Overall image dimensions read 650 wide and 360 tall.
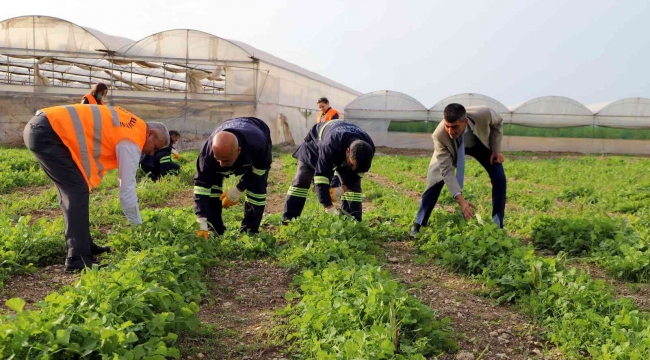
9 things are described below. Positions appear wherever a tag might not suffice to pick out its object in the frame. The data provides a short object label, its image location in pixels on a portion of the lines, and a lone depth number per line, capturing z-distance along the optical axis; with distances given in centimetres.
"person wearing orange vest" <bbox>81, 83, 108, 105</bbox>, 769
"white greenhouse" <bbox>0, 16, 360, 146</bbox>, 1589
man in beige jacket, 531
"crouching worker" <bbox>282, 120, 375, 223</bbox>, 457
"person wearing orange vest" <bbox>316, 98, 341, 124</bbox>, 1092
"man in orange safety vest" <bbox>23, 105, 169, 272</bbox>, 409
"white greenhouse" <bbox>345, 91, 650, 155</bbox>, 2139
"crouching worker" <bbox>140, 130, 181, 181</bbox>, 949
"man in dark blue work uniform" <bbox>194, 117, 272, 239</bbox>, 450
